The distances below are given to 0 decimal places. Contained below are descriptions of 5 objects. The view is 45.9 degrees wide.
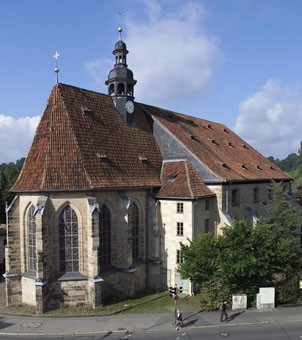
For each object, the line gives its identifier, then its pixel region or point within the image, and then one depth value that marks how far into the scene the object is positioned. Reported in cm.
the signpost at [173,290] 2171
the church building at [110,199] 2695
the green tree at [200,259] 2559
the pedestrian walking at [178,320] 2267
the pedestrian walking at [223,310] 2350
